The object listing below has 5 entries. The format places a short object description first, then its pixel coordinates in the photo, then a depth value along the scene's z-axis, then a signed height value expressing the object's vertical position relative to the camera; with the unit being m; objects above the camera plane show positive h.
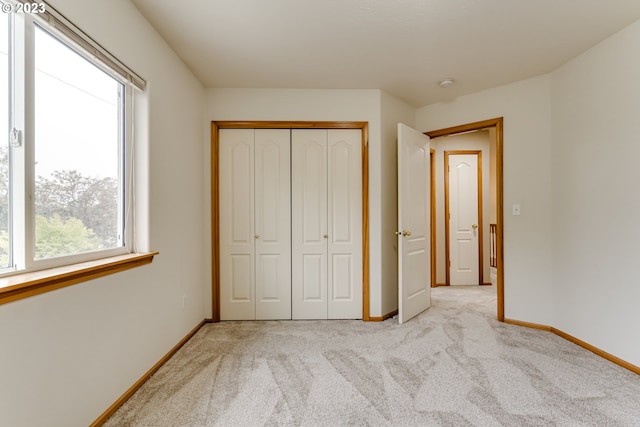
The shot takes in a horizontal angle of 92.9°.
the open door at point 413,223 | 3.04 -0.10
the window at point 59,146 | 1.25 +0.35
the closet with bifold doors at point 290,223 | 3.18 -0.09
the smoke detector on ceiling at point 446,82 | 2.95 +1.29
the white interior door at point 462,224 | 4.66 -0.16
